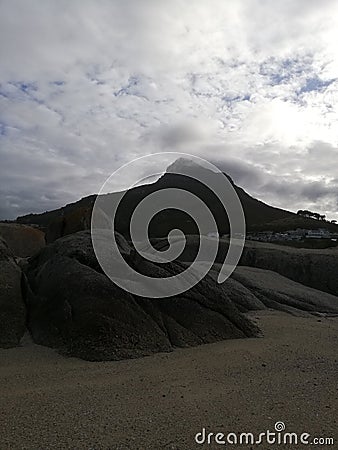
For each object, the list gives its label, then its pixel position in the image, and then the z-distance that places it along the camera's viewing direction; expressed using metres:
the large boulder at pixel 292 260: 22.50
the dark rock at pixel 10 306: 9.01
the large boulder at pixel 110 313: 8.56
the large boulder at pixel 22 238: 25.42
